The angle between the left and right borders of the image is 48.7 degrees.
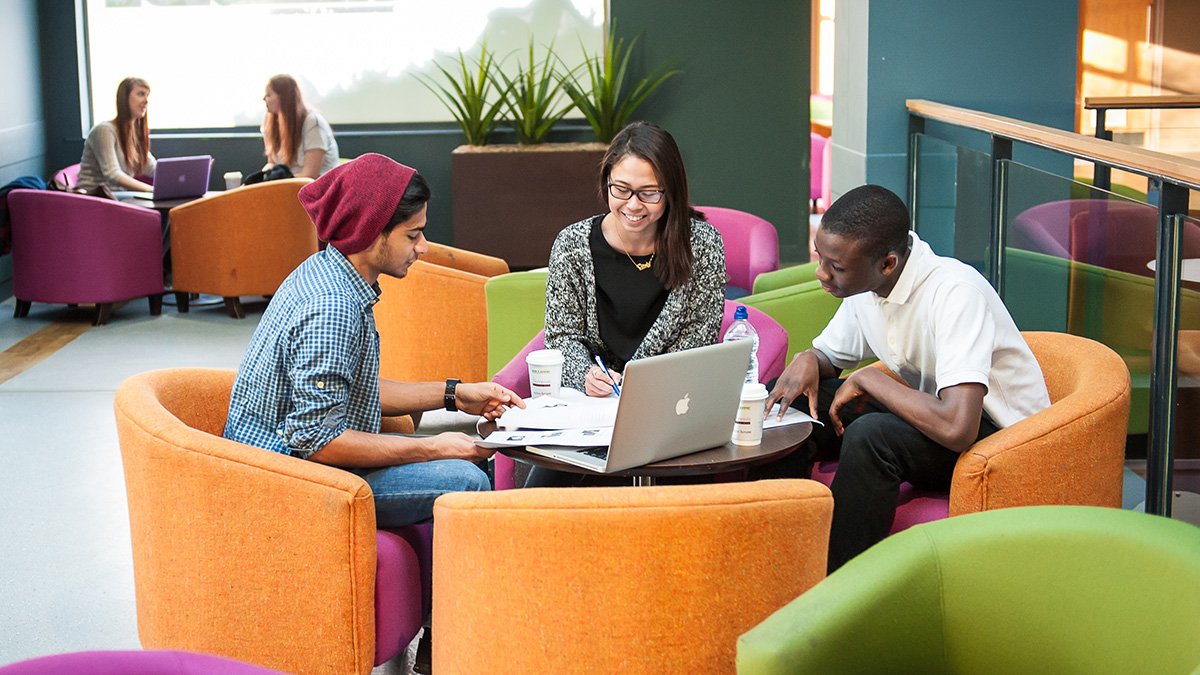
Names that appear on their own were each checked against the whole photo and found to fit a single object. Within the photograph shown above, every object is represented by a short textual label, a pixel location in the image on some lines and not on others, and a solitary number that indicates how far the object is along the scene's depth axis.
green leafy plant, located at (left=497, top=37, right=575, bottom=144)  8.69
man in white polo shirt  2.82
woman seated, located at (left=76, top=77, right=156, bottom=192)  7.91
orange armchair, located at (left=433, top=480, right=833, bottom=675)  2.14
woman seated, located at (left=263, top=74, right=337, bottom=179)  7.98
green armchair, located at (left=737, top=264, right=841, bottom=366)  4.52
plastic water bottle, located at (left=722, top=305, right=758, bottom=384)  3.29
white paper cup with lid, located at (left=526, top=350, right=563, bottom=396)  3.04
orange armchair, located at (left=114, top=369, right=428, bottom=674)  2.51
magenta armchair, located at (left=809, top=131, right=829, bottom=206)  11.48
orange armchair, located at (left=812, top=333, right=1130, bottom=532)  2.71
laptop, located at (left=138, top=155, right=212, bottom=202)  7.73
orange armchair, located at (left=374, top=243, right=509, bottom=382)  4.97
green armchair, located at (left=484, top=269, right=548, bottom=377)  4.64
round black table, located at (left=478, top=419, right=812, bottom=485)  2.62
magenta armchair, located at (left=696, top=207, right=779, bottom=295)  5.64
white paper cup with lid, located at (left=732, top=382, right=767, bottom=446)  2.78
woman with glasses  3.45
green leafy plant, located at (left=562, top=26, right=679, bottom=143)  8.80
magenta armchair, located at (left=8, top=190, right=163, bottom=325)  7.37
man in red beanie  2.71
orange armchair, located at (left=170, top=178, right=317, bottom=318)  7.61
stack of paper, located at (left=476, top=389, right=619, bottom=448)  2.75
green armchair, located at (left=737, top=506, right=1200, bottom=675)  1.89
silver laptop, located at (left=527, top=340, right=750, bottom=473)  2.46
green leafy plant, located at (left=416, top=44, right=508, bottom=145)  8.66
